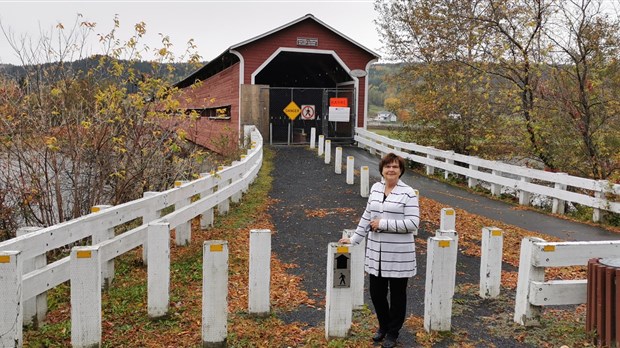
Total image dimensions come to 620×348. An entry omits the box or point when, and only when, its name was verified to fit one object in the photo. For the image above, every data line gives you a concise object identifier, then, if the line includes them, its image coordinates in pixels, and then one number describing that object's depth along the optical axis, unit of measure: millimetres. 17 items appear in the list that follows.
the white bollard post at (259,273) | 5129
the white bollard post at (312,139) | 22766
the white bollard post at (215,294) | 4559
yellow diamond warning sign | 24811
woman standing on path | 4492
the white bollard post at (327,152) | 18344
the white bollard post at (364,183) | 12797
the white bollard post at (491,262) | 5848
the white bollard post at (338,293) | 4652
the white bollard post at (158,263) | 5105
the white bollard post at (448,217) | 7031
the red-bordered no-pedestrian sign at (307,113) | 25597
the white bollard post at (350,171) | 14664
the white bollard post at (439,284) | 4863
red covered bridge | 23906
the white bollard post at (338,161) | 16438
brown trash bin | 4375
